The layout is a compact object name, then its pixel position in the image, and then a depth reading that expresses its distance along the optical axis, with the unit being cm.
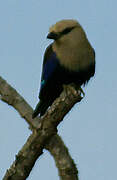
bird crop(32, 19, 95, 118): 1084
